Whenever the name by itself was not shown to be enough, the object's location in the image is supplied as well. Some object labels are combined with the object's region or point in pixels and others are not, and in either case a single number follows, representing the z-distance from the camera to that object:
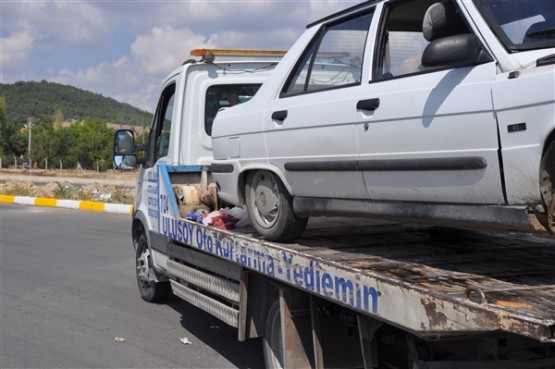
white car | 2.83
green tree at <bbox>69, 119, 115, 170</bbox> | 74.06
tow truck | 2.80
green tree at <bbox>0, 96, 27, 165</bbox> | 74.06
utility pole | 69.92
